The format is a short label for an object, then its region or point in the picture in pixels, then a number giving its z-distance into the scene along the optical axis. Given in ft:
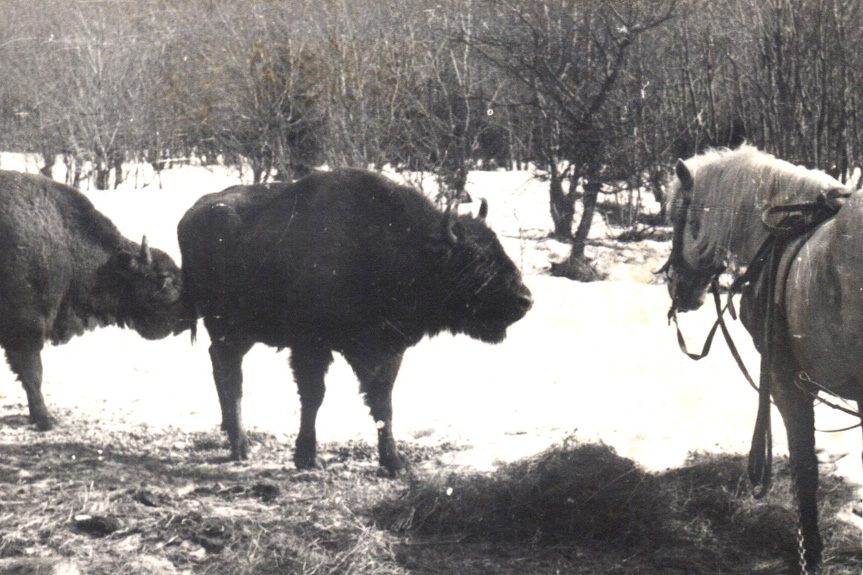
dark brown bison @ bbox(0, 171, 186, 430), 21.01
